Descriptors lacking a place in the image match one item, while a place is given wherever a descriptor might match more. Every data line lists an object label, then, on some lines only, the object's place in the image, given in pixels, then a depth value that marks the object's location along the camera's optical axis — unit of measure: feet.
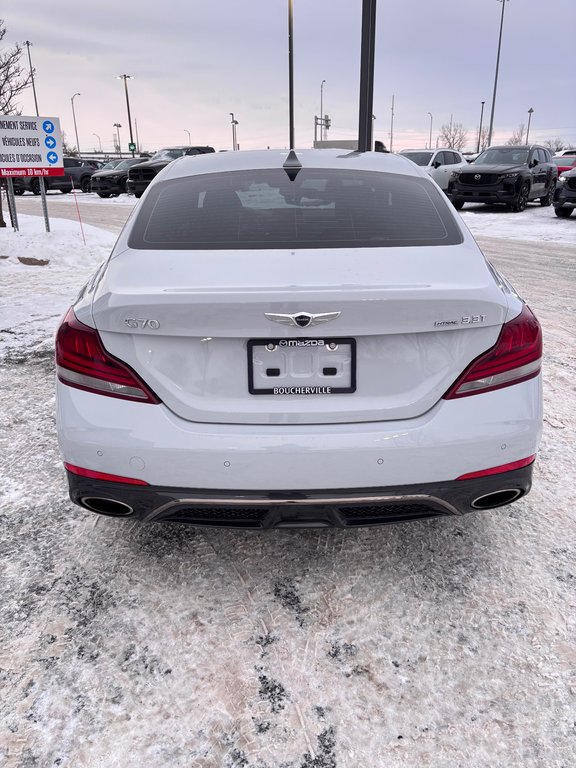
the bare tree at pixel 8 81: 45.60
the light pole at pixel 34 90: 196.47
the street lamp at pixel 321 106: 217.15
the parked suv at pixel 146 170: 72.79
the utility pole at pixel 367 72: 35.19
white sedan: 6.82
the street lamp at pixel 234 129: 256.52
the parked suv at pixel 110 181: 89.30
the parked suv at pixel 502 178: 61.16
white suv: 67.67
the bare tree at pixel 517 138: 386.59
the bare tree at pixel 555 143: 383.86
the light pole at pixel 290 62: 80.59
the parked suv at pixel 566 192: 55.16
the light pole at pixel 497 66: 179.01
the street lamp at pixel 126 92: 210.26
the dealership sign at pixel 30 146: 36.86
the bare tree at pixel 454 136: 354.95
